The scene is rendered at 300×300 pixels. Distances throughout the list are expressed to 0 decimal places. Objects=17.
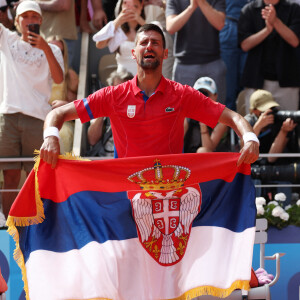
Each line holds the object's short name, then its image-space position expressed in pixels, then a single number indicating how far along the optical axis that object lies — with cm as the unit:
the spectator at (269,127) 1583
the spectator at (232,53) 1845
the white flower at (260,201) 1484
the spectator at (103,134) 1625
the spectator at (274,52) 1739
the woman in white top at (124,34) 1739
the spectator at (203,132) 1576
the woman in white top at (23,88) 1542
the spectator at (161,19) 1800
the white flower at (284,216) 1469
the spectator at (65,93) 1631
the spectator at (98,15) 1902
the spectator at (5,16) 1830
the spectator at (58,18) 1819
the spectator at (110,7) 1959
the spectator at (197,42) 1702
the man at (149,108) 1174
